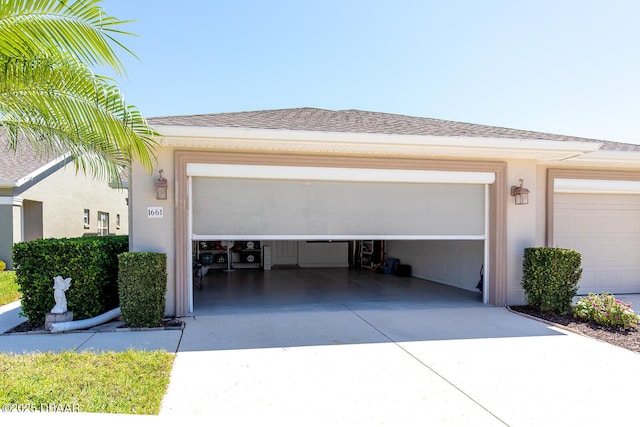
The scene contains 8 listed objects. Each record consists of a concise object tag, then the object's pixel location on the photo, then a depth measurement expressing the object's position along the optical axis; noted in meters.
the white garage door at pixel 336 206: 6.65
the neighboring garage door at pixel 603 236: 8.48
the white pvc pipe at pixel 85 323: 5.37
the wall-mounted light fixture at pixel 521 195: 7.18
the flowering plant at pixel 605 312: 5.83
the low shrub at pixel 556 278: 6.55
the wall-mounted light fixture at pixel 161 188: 6.11
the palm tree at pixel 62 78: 3.46
